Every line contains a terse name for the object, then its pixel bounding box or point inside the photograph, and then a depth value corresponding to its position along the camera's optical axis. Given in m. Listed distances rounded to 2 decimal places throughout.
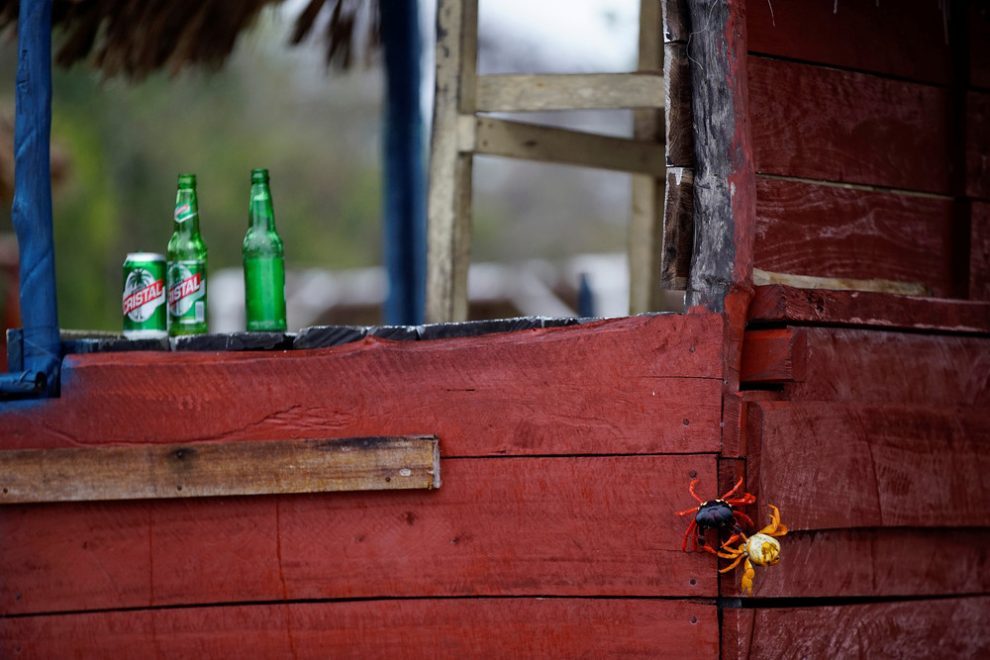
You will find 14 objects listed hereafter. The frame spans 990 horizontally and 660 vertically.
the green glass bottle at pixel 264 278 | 5.51
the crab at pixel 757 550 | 4.61
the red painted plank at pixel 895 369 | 5.00
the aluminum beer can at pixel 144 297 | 5.45
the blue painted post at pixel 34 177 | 5.27
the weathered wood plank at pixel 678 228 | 5.02
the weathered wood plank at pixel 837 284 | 5.19
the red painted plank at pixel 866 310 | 4.89
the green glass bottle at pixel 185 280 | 5.48
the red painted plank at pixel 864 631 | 4.79
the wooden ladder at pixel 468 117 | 7.26
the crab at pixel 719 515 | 4.66
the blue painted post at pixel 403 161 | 9.56
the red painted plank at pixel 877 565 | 4.89
